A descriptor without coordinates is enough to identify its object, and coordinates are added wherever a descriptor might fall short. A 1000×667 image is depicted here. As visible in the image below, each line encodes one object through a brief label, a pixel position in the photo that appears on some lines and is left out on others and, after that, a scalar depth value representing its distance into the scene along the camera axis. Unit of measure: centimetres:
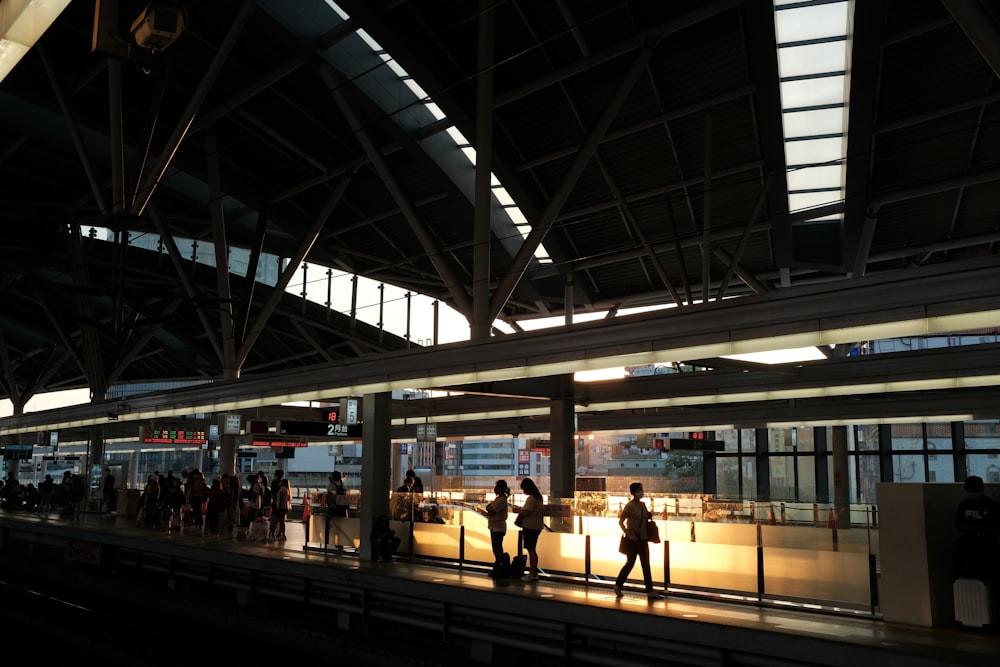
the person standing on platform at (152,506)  2436
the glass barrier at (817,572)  1026
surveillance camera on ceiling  602
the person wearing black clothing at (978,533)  915
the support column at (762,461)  3631
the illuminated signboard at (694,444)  2769
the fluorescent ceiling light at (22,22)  475
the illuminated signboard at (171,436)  3506
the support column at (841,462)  3194
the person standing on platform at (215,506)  2077
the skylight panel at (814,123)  2045
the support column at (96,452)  3277
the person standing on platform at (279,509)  2080
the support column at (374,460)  1672
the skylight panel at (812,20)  1720
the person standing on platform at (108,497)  3005
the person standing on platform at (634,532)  1162
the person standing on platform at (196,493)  2209
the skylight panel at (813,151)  2161
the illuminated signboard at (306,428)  2823
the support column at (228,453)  2991
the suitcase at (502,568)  1338
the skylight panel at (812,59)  1829
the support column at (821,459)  3494
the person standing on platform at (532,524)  1315
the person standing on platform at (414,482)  1831
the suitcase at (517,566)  1352
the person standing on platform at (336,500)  1805
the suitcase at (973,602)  898
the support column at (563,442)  2262
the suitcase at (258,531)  2009
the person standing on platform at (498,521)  1366
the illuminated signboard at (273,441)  3581
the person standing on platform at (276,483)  2173
